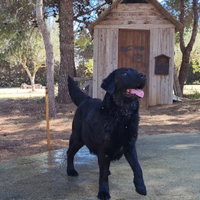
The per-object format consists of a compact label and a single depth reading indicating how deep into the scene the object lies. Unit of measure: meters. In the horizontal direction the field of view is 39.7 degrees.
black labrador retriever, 2.94
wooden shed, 10.49
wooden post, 5.04
